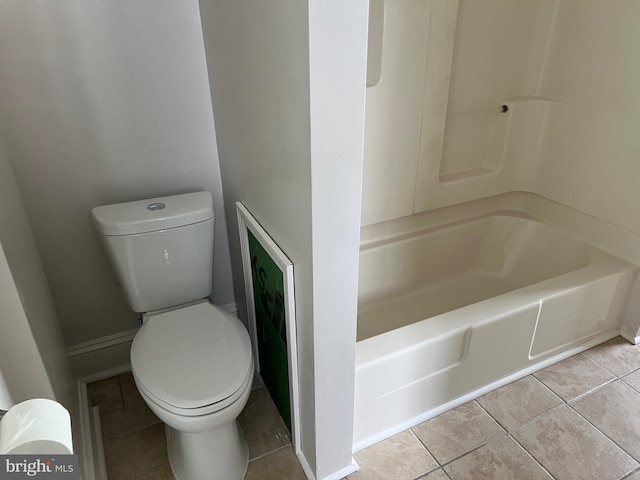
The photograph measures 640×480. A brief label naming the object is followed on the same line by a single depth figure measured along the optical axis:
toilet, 1.40
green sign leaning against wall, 1.51
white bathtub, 1.67
